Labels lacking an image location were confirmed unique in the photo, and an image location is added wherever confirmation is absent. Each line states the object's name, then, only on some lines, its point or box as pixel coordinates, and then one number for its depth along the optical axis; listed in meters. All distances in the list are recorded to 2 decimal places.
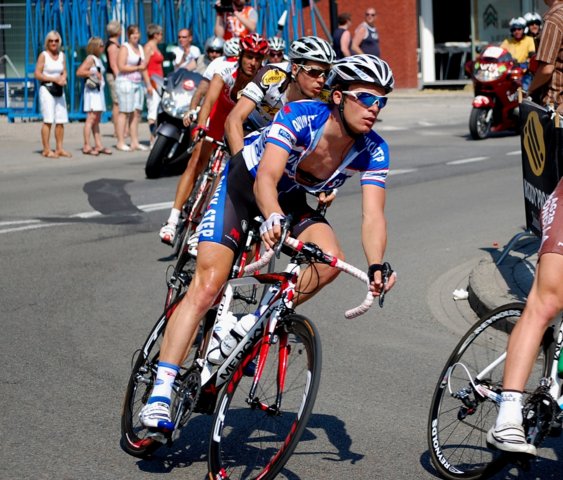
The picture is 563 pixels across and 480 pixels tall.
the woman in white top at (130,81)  19.47
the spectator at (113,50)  19.88
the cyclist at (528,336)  4.64
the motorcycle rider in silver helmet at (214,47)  12.66
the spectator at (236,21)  16.38
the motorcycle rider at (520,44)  21.38
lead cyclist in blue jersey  5.16
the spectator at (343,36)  24.25
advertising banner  7.80
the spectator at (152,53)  20.67
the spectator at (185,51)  19.42
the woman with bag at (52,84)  18.28
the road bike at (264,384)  4.70
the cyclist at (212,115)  8.63
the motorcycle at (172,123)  14.63
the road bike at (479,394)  4.80
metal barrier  24.48
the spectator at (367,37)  24.92
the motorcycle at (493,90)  20.27
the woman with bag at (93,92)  18.86
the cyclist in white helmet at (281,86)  7.13
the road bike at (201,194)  8.86
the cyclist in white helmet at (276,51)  9.04
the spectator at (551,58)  8.75
